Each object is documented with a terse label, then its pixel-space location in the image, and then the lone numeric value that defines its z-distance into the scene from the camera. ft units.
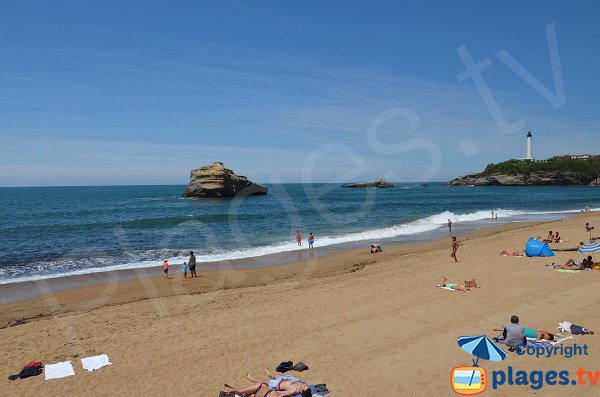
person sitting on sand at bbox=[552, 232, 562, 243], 79.56
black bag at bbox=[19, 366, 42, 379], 28.89
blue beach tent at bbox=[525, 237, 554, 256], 63.93
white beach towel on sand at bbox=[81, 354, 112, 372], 30.15
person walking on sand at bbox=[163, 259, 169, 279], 64.08
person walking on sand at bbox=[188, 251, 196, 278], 64.03
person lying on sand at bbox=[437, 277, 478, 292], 45.96
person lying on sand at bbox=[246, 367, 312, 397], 23.56
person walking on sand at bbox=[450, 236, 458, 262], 67.43
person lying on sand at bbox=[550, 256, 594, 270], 52.90
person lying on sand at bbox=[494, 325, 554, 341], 30.63
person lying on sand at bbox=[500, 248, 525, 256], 67.01
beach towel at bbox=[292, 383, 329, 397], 24.54
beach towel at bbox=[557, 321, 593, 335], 31.53
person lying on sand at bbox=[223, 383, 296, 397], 23.69
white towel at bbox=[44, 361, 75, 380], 28.91
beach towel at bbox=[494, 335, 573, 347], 29.84
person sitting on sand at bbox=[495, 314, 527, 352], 29.40
